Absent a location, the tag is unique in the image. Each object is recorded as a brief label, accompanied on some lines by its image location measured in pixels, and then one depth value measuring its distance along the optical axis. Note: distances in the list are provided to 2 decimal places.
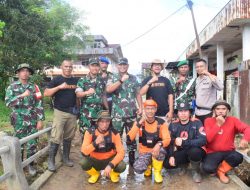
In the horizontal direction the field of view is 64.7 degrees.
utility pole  9.13
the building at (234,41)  6.01
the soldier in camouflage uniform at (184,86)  3.59
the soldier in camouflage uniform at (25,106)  3.19
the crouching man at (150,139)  3.16
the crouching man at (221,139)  3.10
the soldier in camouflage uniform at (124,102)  3.48
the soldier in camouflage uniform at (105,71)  3.77
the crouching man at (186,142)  3.12
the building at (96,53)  22.45
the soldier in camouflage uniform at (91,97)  3.49
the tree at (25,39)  8.54
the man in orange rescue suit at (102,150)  3.07
